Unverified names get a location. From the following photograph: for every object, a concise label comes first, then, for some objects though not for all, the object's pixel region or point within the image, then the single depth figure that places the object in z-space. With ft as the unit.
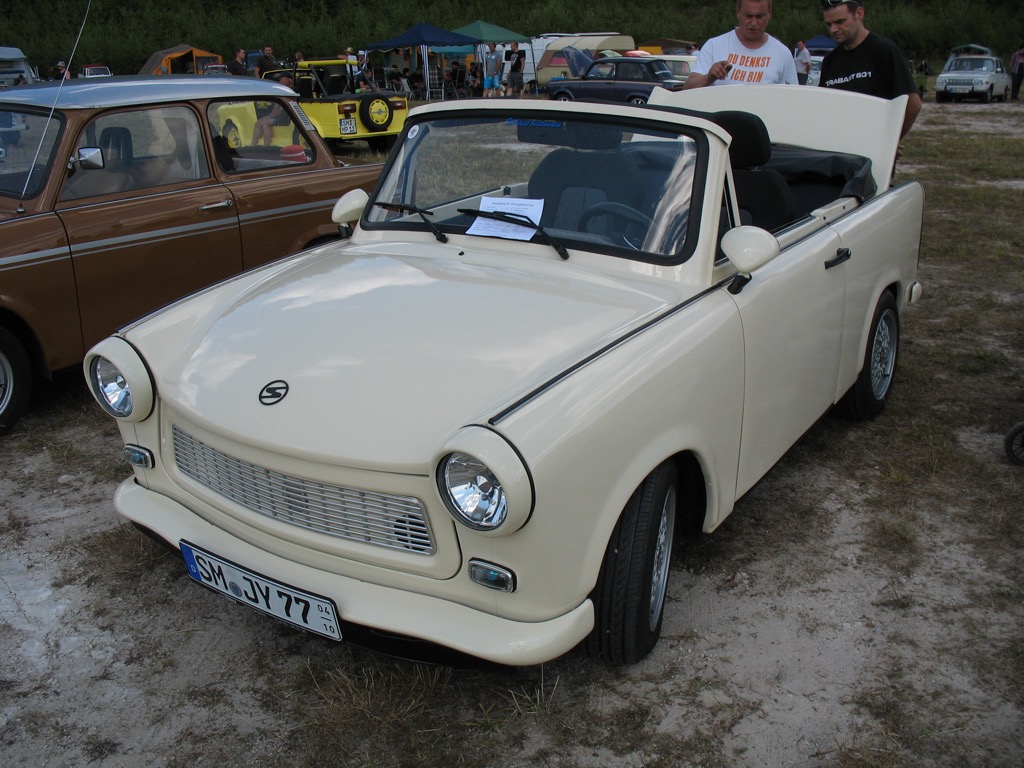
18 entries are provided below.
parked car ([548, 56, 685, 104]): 74.33
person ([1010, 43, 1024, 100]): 95.76
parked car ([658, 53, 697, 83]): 79.10
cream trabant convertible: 7.51
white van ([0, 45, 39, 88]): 88.66
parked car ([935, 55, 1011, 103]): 91.91
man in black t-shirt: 18.17
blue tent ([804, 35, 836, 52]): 132.98
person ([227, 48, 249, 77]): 61.57
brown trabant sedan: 15.02
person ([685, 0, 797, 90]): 18.97
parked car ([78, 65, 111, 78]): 87.20
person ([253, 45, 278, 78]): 59.01
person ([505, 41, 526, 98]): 99.35
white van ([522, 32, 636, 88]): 106.83
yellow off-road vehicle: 42.47
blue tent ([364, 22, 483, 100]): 92.73
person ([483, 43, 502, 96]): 100.68
